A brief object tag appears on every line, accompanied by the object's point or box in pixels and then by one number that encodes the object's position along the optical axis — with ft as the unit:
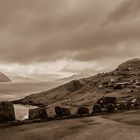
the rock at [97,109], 121.49
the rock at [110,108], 122.05
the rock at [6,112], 99.04
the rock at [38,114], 105.60
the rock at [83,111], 115.14
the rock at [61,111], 111.65
